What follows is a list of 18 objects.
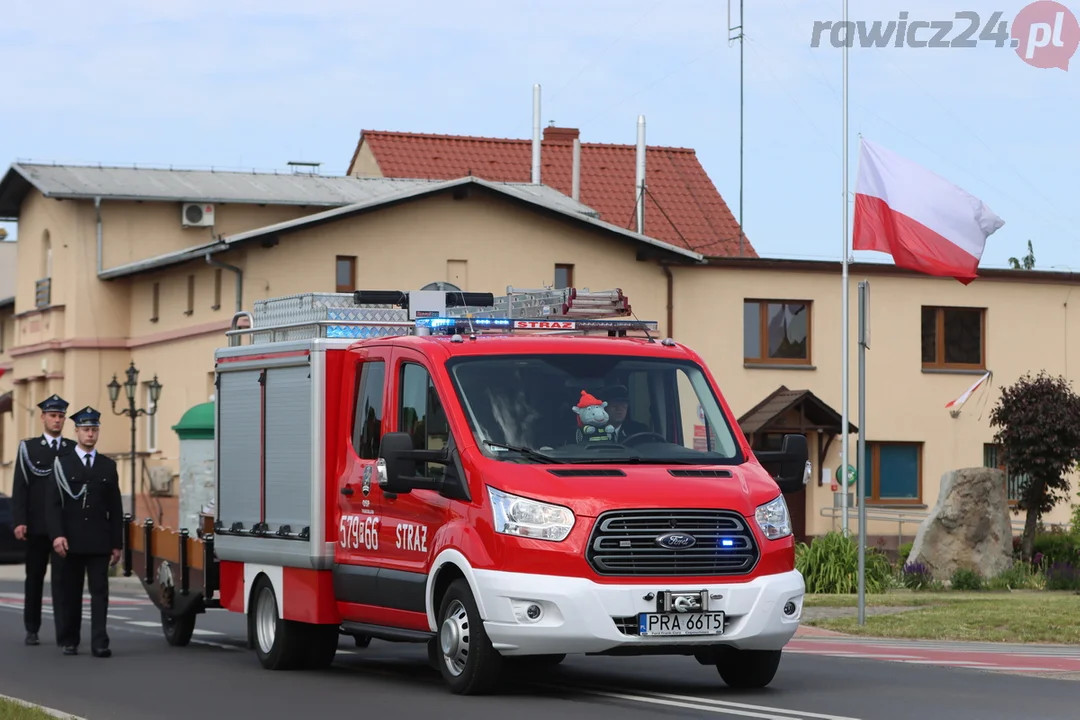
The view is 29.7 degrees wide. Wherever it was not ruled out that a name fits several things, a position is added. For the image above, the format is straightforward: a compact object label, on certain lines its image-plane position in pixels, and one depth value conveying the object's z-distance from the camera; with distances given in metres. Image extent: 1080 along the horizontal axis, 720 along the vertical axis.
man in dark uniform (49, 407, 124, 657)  16.17
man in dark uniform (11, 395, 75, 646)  16.55
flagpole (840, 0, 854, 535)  36.81
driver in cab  12.83
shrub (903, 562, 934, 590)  27.66
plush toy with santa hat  12.73
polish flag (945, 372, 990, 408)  43.34
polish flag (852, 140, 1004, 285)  26.39
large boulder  29.38
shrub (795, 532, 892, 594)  26.25
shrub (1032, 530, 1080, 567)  31.22
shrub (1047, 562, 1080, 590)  27.67
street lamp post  39.78
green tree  84.44
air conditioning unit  49.81
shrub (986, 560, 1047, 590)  27.78
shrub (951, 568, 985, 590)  27.64
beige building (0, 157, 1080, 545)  43.25
